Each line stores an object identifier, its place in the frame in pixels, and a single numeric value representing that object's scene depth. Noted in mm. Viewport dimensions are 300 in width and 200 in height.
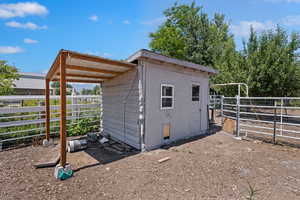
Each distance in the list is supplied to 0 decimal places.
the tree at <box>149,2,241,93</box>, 16891
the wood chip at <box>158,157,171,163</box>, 3684
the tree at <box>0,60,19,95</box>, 8289
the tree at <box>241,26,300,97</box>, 8781
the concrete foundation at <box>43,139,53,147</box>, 5057
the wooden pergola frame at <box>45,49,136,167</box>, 3109
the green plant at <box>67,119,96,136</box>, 6364
